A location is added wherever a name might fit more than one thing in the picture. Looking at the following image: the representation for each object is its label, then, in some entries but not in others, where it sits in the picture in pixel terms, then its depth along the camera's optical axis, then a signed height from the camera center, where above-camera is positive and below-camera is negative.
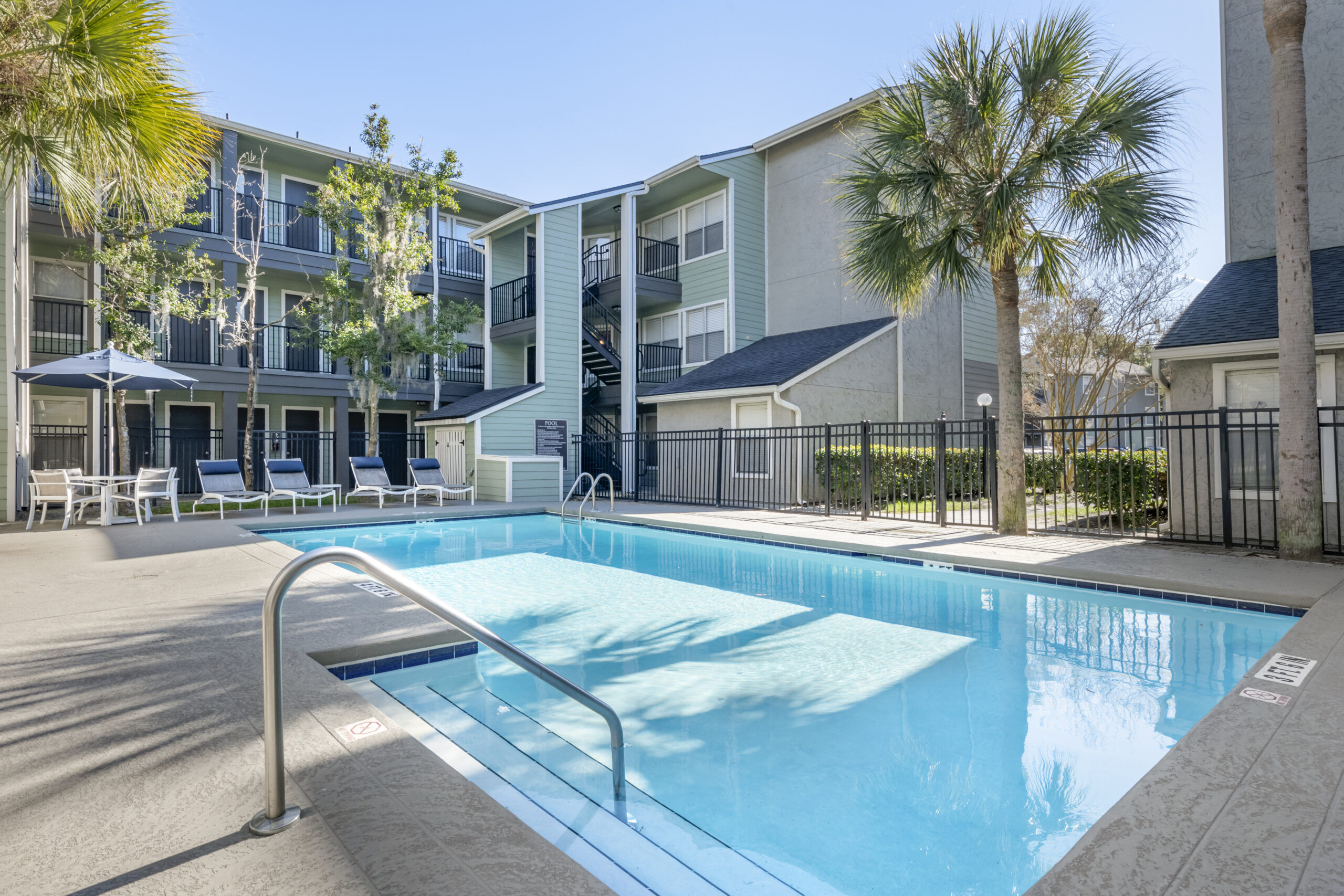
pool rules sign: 17.16 +0.44
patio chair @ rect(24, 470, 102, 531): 10.26 -0.42
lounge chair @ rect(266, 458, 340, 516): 13.27 -0.38
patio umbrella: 10.68 +1.39
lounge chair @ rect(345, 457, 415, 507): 14.15 -0.41
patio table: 10.59 -0.37
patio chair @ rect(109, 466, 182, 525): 10.75 -0.43
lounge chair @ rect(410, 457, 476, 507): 14.73 -0.39
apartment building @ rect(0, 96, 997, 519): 15.67 +3.13
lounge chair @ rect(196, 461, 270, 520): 12.24 -0.42
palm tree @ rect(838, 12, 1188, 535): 8.31 +3.53
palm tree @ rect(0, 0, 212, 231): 4.73 +2.60
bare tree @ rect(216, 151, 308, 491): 15.13 +3.84
